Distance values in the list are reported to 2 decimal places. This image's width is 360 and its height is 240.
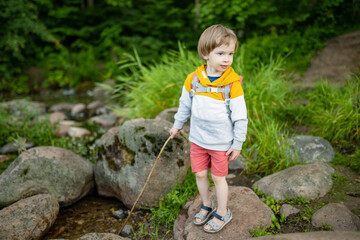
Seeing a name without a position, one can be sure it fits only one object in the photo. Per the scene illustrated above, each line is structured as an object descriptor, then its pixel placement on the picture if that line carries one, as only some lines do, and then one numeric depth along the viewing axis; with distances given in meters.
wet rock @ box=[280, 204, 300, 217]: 2.46
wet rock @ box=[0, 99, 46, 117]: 6.41
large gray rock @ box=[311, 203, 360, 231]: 2.19
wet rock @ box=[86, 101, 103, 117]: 7.05
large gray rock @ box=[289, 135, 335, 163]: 3.18
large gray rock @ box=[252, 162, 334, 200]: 2.60
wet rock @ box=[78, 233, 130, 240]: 2.24
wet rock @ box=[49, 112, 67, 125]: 6.07
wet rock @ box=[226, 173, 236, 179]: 3.24
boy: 2.01
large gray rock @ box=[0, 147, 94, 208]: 2.92
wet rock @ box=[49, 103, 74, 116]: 7.26
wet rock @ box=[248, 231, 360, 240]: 1.61
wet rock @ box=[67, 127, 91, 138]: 5.13
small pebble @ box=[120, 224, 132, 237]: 2.65
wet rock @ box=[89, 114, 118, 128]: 5.82
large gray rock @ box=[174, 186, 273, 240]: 2.24
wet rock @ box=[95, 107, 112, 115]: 6.78
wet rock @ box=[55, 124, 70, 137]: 5.08
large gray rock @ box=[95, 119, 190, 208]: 2.88
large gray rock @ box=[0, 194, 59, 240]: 2.43
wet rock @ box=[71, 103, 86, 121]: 6.67
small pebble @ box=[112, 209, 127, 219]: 2.93
